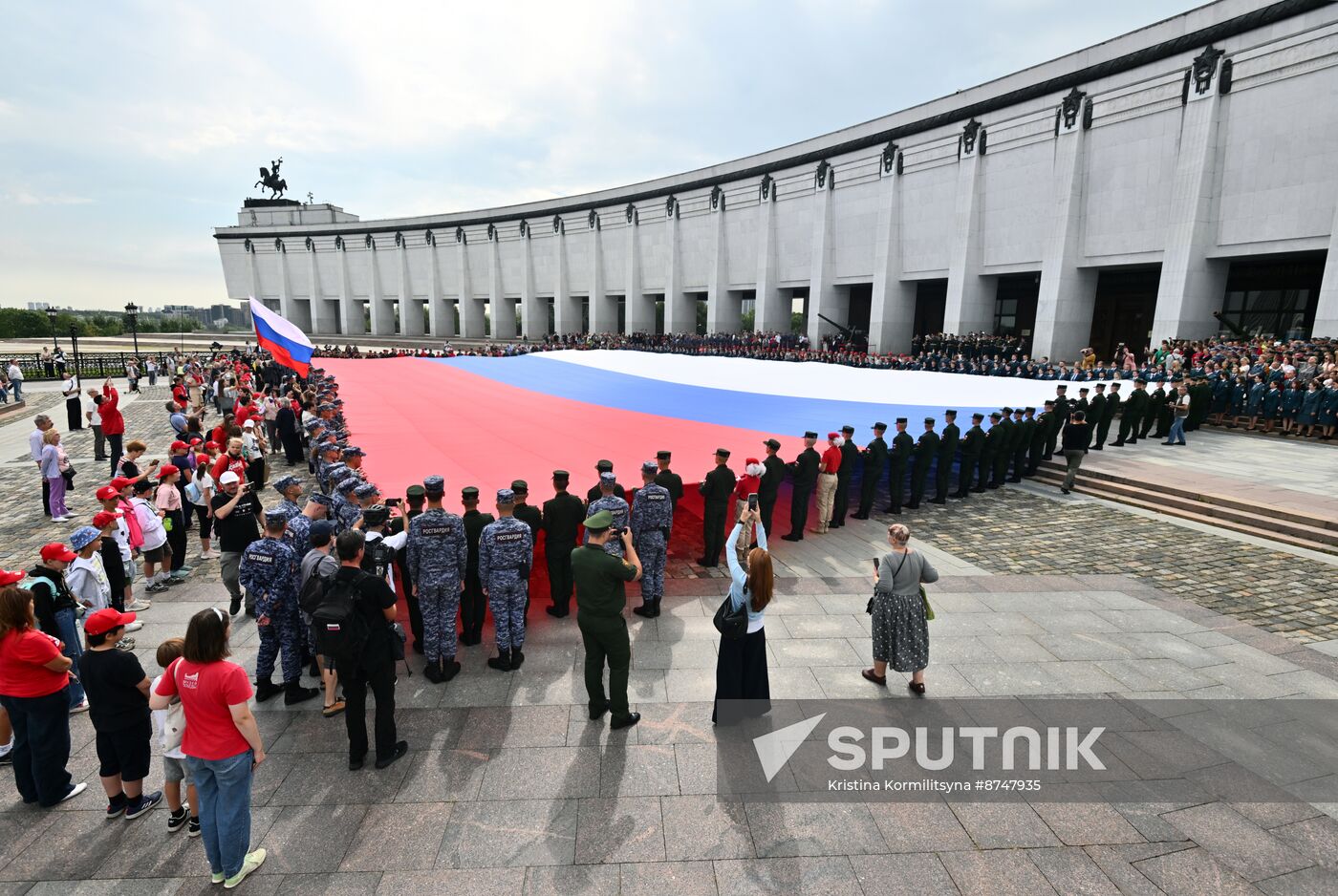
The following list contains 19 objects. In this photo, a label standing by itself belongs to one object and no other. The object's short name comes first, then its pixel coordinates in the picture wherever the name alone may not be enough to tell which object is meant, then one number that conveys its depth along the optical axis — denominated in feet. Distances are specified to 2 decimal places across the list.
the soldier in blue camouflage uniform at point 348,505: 21.12
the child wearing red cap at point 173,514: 27.84
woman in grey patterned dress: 18.83
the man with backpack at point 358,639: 14.66
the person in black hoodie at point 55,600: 16.76
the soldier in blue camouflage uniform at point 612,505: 21.80
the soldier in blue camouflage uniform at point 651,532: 24.57
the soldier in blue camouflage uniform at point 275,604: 18.53
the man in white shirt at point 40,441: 36.93
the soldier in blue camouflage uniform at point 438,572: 19.38
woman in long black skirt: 16.80
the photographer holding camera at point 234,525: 23.65
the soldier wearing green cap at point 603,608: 16.97
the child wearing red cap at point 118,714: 13.05
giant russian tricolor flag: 36.27
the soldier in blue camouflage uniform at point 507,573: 19.83
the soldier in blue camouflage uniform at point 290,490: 20.56
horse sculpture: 270.67
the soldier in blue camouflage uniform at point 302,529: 19.56
